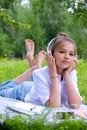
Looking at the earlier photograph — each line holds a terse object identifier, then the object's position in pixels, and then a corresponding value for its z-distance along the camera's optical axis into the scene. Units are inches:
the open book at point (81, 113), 113.0
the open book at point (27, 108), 115.0
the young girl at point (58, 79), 130.3
